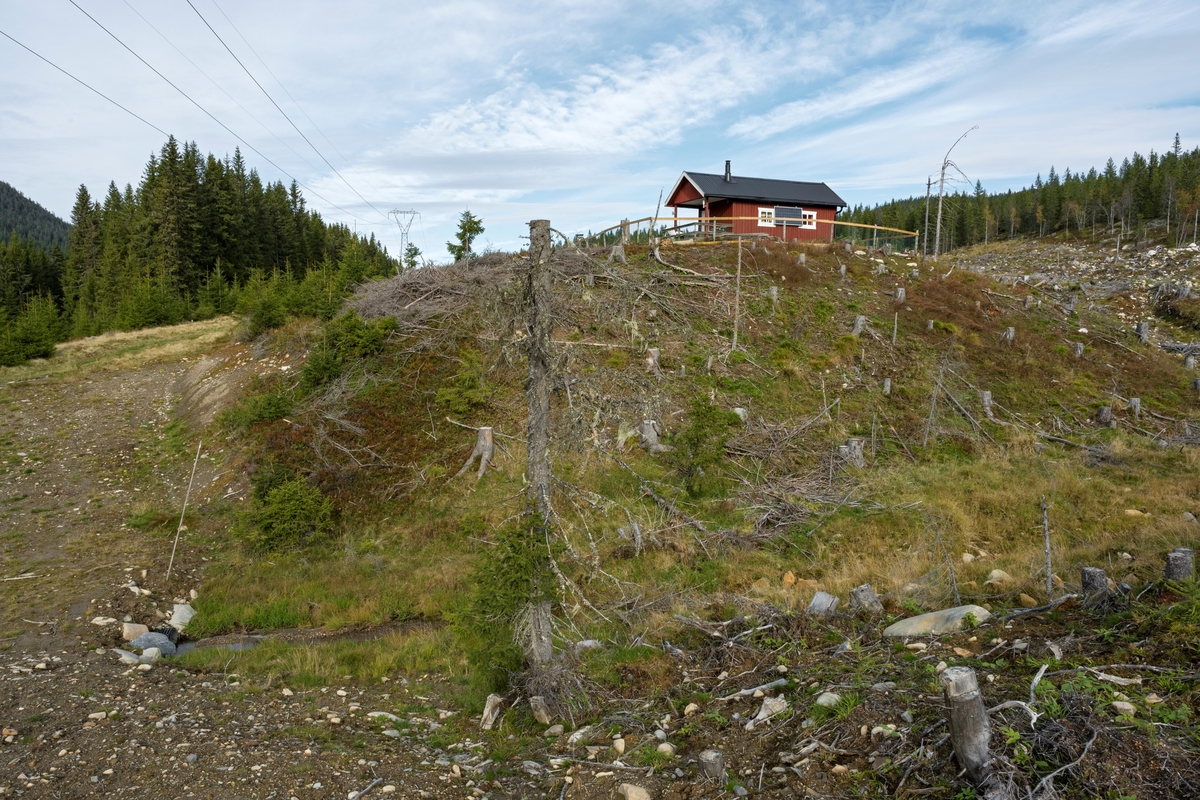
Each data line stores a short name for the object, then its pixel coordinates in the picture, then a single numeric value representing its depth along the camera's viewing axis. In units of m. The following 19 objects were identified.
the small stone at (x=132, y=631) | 10.35
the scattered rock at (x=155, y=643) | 10.12
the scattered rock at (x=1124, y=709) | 4.53
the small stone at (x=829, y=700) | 5.71
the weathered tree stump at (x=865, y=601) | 8.15
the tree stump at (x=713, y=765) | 5.36
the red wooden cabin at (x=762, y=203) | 32.06
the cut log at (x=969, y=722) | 4.21
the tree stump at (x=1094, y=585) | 6.53
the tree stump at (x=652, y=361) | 18.22
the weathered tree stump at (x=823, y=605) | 8.38
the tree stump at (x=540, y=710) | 7.47
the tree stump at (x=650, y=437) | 16.48
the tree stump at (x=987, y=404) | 19.05
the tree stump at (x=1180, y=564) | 6.22
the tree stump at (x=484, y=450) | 16.03
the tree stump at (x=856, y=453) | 15.96
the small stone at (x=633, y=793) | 5.41
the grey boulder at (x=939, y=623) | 6.98
